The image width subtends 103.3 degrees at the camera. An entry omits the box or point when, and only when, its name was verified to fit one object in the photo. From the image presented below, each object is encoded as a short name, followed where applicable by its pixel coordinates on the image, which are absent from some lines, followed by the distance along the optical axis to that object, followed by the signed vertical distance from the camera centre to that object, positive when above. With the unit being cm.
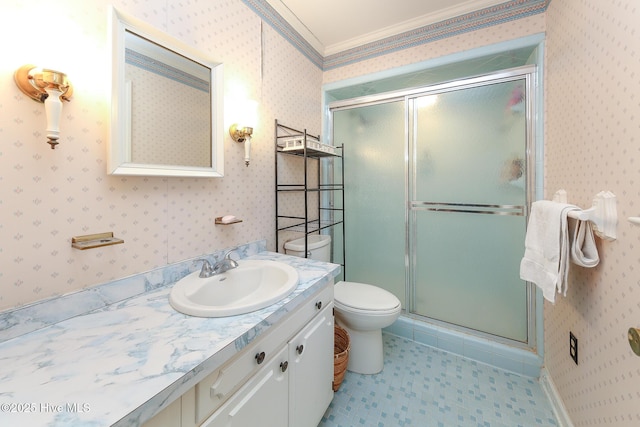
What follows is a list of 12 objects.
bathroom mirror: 94 +47
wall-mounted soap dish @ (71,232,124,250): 86 -10
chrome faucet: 114 -25
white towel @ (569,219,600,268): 102 -15
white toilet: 160 -67
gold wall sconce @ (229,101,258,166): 142 +48
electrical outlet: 121 -66
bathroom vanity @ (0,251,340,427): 51 -37
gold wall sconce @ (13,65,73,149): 75 +38
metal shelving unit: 176 +19
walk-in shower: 176 +13
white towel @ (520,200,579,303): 111 -17
